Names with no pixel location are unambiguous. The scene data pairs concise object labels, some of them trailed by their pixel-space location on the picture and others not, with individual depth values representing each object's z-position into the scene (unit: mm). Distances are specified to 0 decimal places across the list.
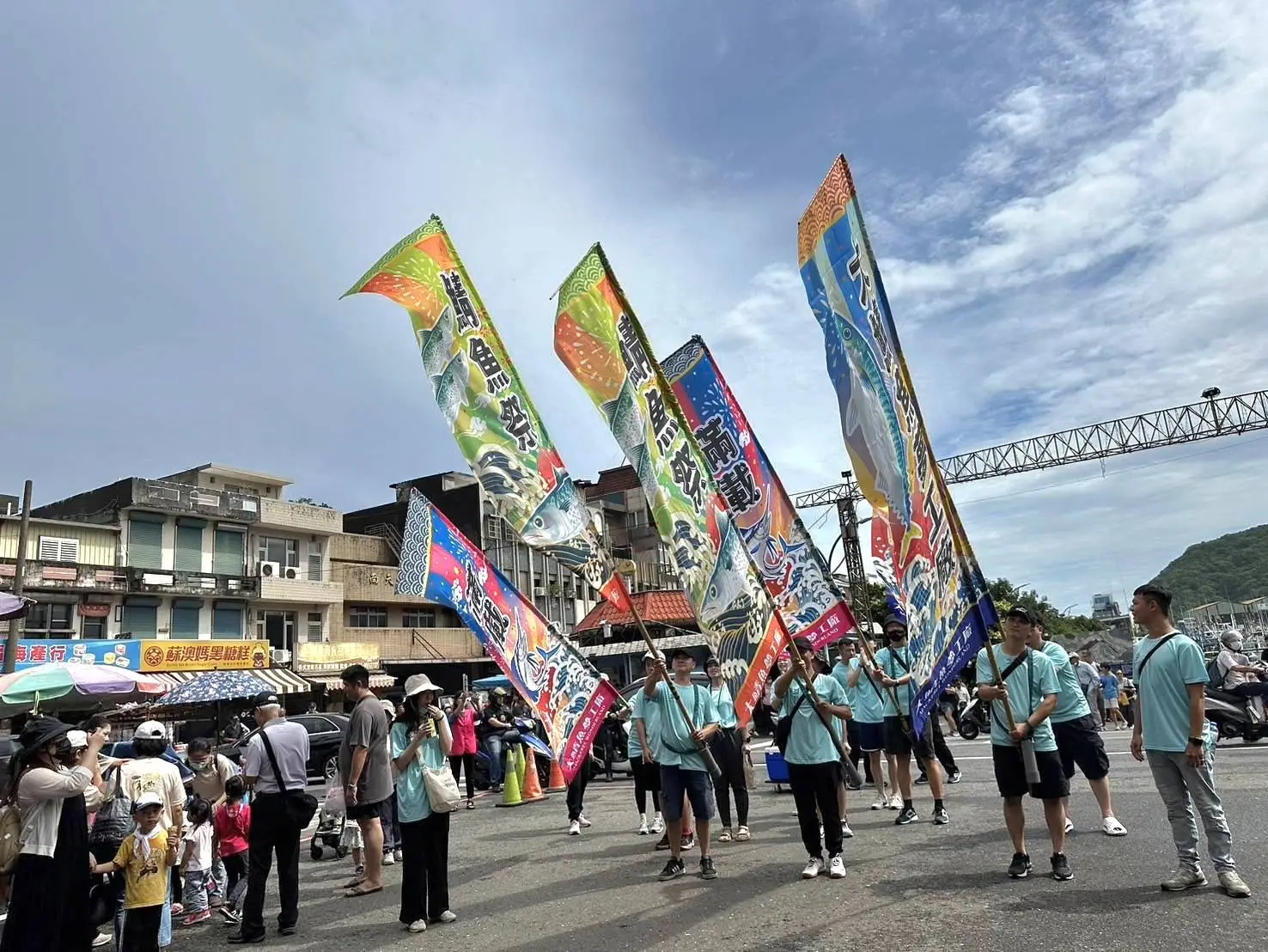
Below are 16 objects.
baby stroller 9398
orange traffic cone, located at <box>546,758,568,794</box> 14094
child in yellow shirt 5402
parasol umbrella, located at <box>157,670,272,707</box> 17766
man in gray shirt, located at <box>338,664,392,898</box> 7055
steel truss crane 32500
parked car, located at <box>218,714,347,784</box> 19516
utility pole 18969
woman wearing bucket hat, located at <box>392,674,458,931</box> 6109
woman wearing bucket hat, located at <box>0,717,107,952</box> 4883
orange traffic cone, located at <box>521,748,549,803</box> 13159
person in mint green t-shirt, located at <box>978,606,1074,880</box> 5680
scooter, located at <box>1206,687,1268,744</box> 12945
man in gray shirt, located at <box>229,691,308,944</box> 6168
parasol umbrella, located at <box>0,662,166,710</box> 11242
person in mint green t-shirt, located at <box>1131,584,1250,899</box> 5109
